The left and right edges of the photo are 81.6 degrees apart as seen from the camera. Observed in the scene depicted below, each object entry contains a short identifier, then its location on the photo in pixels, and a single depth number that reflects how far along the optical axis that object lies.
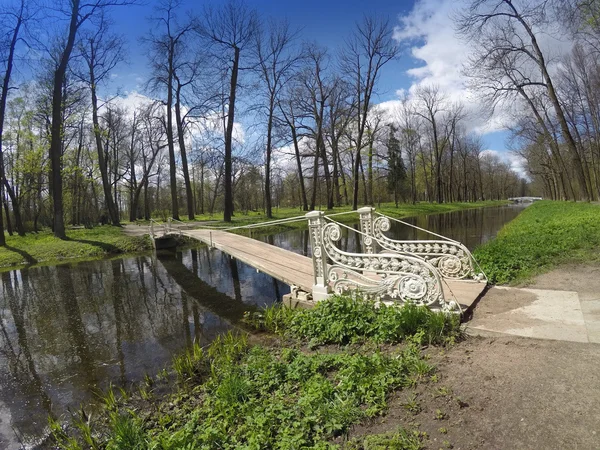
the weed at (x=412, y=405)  2.54
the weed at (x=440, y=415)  2.41
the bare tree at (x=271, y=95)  25.73
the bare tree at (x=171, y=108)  23.14
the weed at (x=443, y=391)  2.66
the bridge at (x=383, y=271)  4.27
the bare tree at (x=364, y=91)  27.94
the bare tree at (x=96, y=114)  21.64
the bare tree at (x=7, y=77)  16.22
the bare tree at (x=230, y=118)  22.58
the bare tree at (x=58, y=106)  16.06
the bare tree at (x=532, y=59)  15.39
